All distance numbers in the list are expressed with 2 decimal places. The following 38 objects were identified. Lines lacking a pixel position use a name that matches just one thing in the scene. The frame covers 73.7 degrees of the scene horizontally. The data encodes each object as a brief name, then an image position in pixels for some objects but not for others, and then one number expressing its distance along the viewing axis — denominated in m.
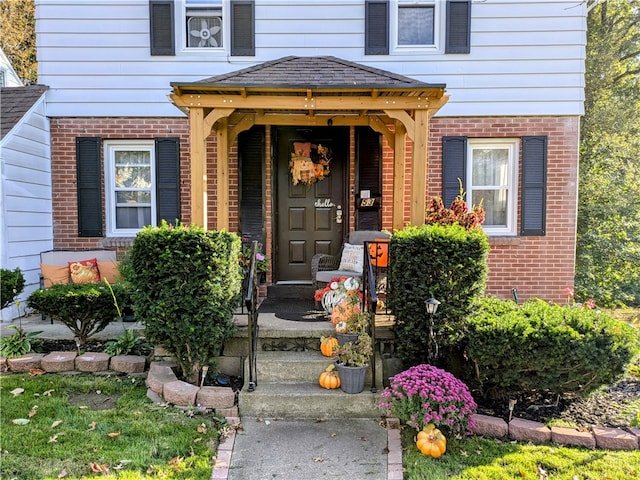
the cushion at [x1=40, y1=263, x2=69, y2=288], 5.63
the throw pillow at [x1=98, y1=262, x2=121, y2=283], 5.74
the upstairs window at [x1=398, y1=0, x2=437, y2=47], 6.06
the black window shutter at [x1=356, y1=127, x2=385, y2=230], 6.15
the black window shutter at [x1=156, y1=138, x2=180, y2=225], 6.12
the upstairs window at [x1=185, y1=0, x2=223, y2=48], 6.05
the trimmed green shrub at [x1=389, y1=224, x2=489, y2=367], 3.55
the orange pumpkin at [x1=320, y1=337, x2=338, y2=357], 3.79
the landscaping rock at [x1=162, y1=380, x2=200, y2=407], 3.42
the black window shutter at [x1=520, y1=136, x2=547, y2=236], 6.04
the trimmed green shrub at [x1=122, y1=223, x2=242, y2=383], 3.51
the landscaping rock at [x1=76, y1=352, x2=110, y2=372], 4.07
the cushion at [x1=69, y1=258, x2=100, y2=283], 5.59
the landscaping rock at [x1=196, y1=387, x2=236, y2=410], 3.41
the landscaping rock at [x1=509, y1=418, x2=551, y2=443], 3.08
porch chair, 5.16
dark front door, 6.29
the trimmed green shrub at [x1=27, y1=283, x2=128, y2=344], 4.11
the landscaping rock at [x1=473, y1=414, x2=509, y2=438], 3.13
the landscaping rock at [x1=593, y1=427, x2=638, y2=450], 3.01
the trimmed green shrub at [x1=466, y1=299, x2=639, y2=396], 3.17
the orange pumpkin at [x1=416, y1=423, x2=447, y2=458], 2.85
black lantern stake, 3.34
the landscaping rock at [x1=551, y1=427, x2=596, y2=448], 3.02
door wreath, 6.18
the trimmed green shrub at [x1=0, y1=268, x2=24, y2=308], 4.34
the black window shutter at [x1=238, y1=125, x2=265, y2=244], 6.14
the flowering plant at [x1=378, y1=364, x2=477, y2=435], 2.92
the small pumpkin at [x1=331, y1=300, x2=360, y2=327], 3.87
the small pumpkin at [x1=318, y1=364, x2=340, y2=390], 3.54
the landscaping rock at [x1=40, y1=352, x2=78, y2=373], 4.07
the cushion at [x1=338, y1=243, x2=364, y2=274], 5.34
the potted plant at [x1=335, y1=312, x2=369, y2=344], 3.76
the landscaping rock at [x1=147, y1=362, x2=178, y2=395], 3.58
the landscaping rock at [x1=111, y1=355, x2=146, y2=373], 4.03
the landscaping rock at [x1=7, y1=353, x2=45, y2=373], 4.05
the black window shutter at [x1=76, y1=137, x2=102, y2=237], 6.11
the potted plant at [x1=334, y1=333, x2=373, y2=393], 3.46
